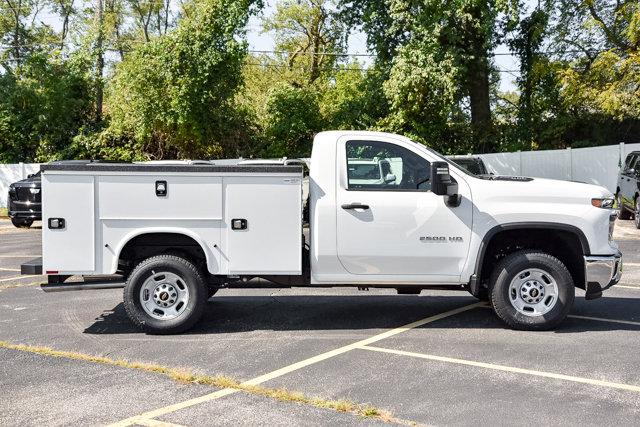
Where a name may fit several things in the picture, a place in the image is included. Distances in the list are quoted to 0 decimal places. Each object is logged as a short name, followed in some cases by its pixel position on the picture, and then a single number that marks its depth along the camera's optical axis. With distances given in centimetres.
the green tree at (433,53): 2569
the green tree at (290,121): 2892
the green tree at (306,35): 4436
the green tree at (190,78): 2652
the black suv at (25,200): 1944
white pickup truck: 707
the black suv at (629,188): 1693
